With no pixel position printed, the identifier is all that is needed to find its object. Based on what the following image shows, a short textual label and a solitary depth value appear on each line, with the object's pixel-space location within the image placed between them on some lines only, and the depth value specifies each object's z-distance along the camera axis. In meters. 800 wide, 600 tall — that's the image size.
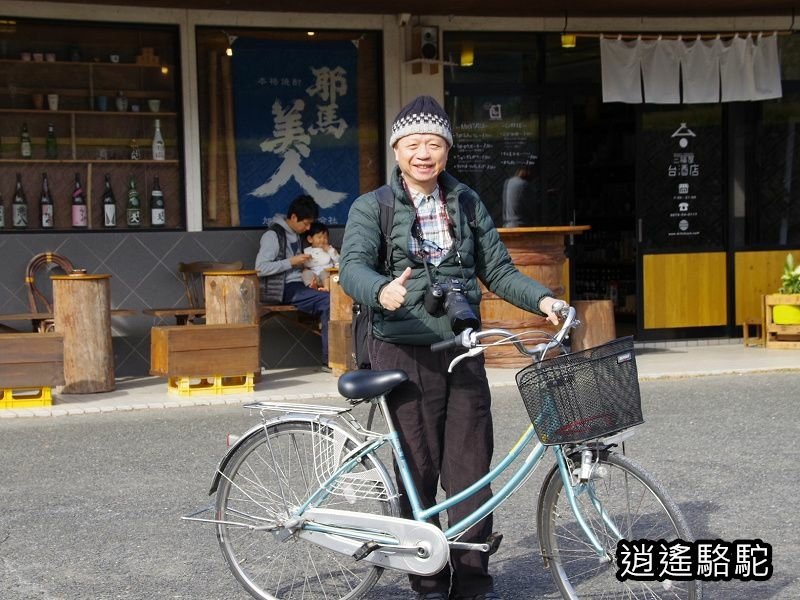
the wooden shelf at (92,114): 11.80
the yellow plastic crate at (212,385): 10.39
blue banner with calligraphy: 12.41
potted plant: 12.55
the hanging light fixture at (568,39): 12.92
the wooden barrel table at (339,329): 11.17
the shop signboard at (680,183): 13.35
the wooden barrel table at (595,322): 11.66
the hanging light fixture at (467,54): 12.86
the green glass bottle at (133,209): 12.10
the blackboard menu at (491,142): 12.86
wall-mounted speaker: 12.41
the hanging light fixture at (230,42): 12.23
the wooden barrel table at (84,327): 10.25
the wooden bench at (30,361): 9.73
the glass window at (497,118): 12.85
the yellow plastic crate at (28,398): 9.92
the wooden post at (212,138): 12.25
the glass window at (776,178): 13.53
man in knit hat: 4.88
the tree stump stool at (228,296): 10.81
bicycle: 4.27
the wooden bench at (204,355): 10.27
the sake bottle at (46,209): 11.84
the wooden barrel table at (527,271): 11.28
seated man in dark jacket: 11.73
